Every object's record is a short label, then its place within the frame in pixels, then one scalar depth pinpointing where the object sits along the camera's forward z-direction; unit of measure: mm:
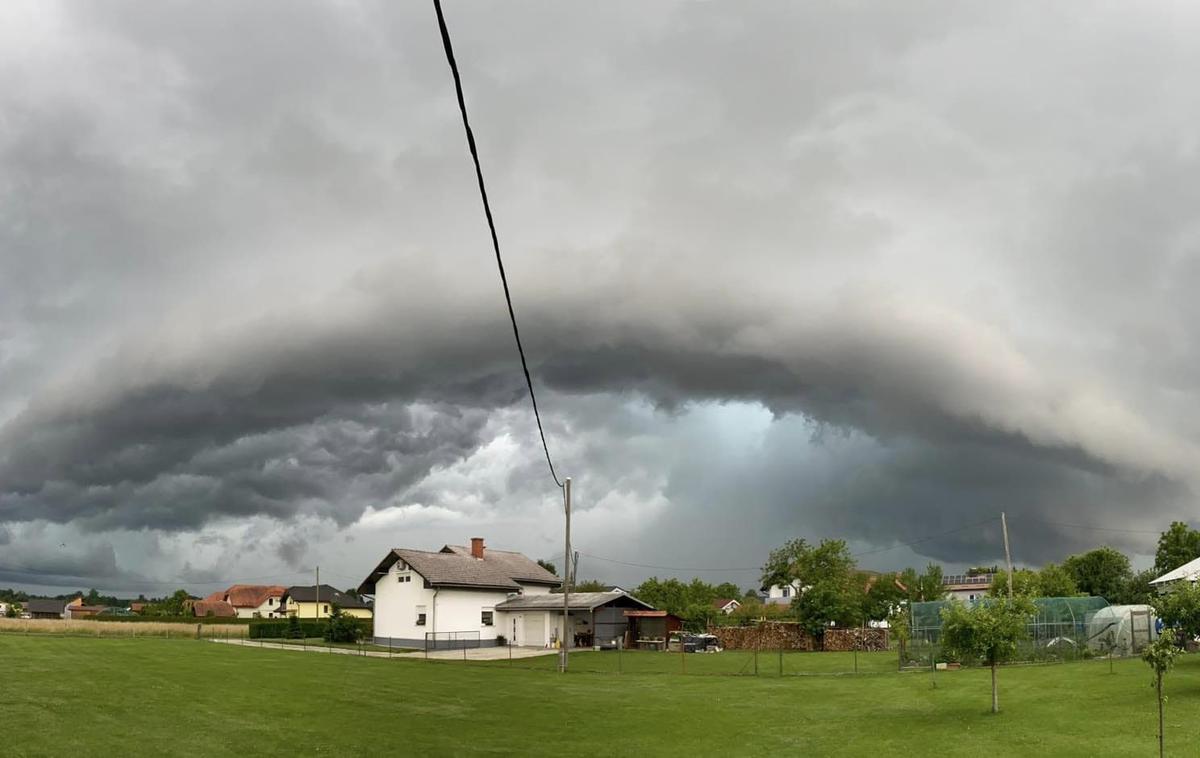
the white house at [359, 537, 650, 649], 62969
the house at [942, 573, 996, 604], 157750
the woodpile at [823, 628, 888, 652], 62000
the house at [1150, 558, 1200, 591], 53988
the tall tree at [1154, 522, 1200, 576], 86375
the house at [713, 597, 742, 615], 135700
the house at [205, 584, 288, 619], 150275
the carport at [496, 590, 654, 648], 64625
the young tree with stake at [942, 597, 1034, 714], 26062
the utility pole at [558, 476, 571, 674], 44094
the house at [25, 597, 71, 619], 172375
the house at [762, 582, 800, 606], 147375
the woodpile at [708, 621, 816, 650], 64438
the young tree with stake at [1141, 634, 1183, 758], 20781
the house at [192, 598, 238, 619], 142750
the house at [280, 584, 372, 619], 142625
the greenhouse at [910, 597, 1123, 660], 44750
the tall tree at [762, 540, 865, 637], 61500
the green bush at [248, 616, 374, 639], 79625
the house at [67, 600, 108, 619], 157375
